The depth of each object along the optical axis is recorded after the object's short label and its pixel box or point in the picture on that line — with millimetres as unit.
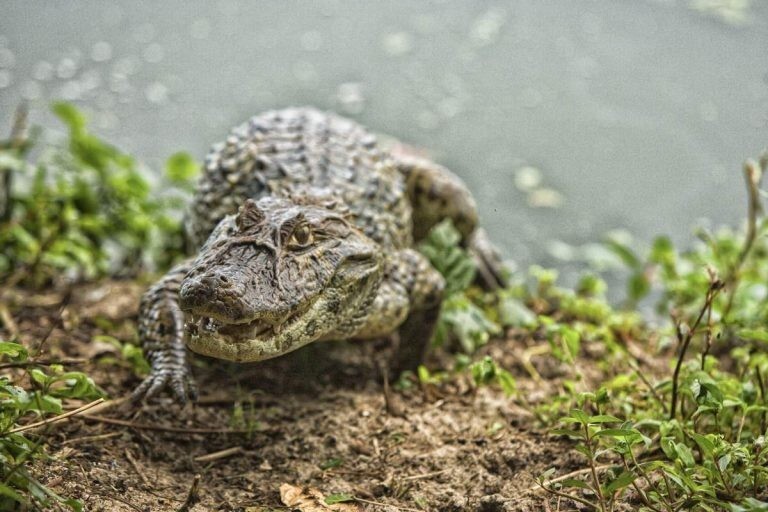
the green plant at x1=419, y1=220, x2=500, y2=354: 7820
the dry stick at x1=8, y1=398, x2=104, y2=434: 4707
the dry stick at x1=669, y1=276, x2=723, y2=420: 5297
